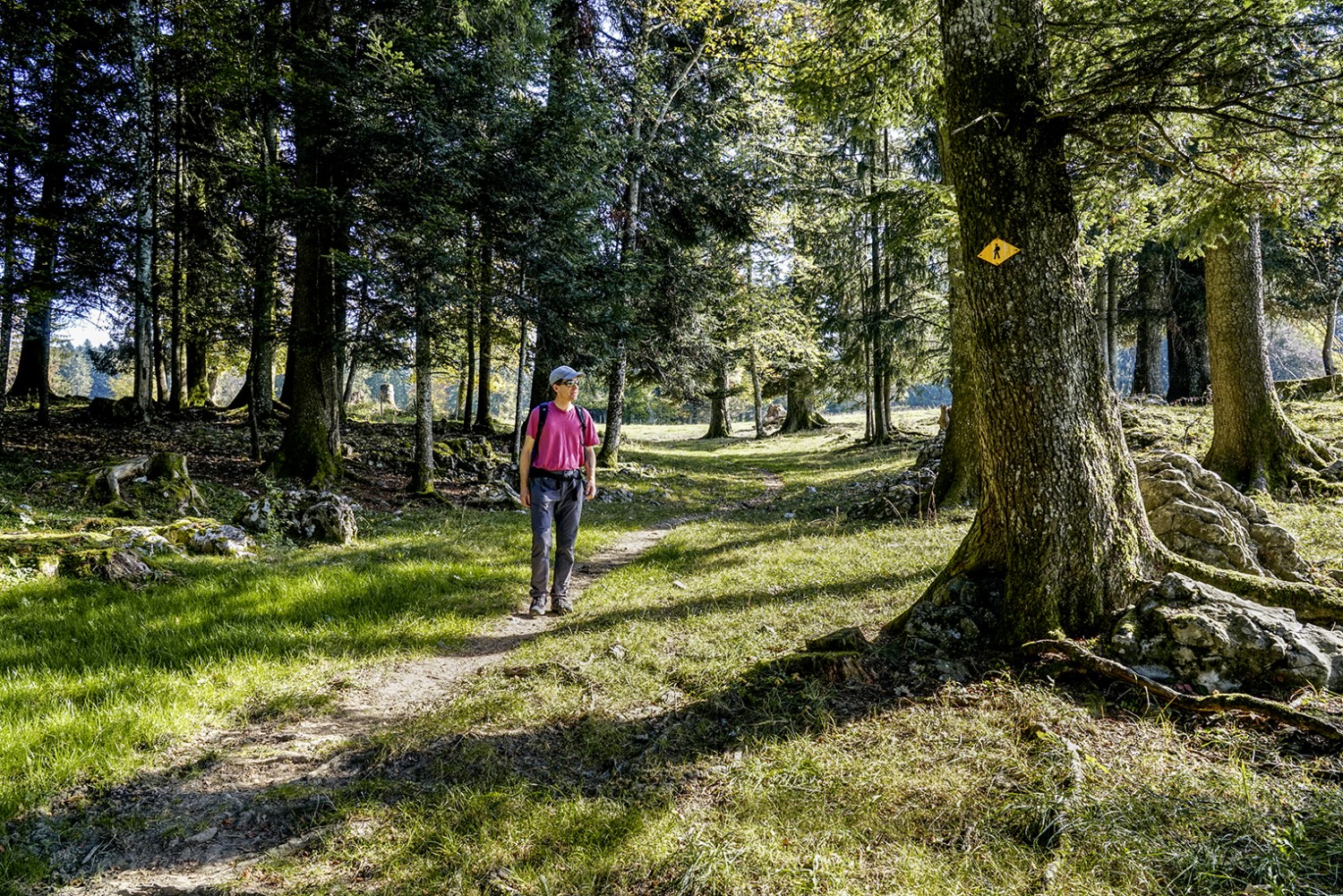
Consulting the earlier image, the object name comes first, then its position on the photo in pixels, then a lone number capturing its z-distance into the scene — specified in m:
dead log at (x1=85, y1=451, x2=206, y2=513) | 8.65
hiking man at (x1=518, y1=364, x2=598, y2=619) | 6.20
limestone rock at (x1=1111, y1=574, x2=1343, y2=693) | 3.33
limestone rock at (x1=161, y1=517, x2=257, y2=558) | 7.47
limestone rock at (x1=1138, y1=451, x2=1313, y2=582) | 4.74
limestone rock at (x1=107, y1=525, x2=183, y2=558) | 6.88
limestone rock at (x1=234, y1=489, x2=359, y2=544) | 8.68
